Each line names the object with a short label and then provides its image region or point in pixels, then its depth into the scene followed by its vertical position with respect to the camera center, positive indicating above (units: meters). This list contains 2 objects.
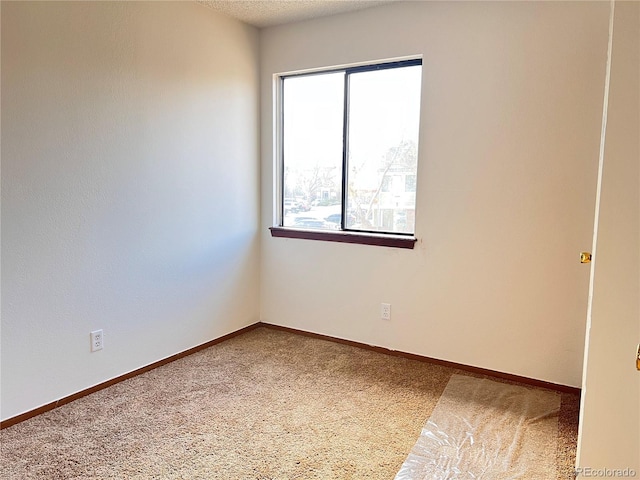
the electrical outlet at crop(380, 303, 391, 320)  3.20 -0.84
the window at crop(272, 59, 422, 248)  3.08 +0.29
